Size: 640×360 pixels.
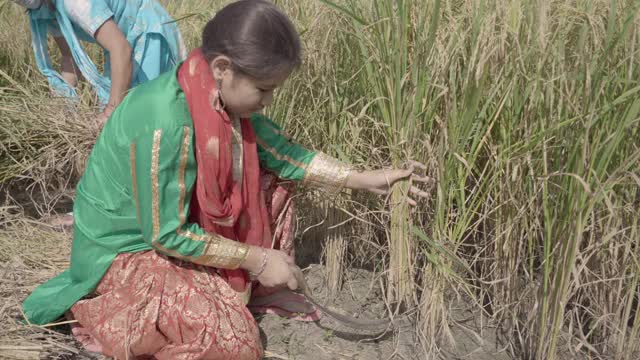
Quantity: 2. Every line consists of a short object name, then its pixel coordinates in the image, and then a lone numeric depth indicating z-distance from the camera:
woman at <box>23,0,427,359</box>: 1.59
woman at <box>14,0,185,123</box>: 2.49
